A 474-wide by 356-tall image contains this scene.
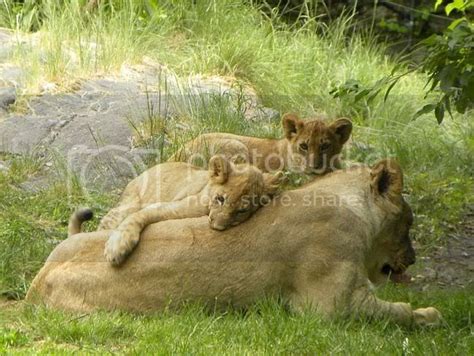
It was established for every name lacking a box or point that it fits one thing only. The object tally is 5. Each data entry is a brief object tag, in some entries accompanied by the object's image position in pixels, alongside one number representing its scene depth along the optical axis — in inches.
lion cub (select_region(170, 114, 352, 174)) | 739.4
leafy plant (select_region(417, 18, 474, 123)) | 504.4
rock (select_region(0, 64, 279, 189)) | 832.3
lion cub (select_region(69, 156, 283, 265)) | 535.5
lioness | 513.7
